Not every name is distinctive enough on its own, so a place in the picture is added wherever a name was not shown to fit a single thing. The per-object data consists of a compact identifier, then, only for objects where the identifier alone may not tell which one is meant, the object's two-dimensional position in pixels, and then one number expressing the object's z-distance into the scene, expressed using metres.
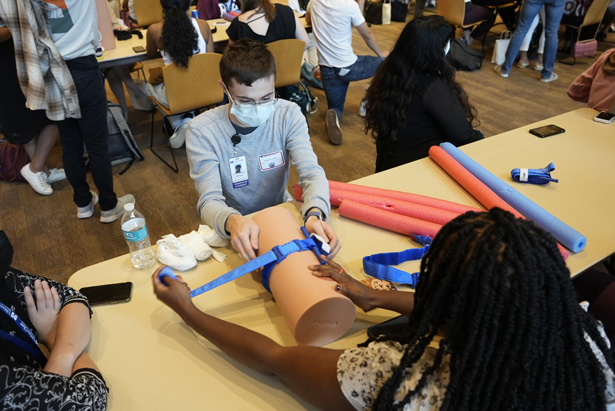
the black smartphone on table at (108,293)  1.23
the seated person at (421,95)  1.99
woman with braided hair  0.71
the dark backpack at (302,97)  3.88
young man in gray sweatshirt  1.41
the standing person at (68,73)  2.10
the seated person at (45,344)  0.86
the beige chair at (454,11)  5.02
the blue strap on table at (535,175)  1.68
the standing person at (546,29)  4.50
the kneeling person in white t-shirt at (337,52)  3.58
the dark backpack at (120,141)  3.29
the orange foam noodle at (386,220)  1.41
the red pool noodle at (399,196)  1.51
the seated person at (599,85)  2.25
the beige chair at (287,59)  3.24
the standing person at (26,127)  2.53
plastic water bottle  1.29
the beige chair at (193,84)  2.89
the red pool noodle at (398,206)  1.45
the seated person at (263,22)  3.35
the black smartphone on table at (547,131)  2.05
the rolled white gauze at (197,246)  1.34
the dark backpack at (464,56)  4.98
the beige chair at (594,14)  4.75
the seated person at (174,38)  2.98
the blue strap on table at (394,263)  1.25
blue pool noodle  1.36
